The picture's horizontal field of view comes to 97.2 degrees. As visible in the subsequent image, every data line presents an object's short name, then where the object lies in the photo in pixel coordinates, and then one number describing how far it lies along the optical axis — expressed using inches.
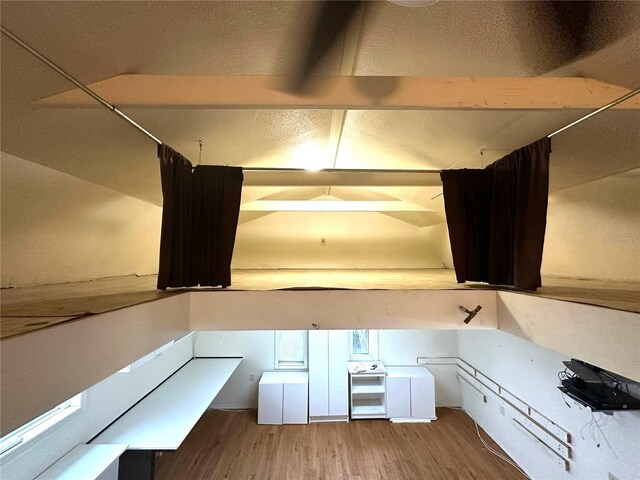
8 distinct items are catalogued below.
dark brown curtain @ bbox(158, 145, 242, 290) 88.6
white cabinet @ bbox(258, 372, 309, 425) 192.2
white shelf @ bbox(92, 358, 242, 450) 111.7
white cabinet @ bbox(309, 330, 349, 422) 195.9
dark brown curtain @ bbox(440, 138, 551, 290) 80.1
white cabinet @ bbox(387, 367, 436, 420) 196.7
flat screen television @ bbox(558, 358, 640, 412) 89.8
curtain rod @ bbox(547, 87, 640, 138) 53.0
